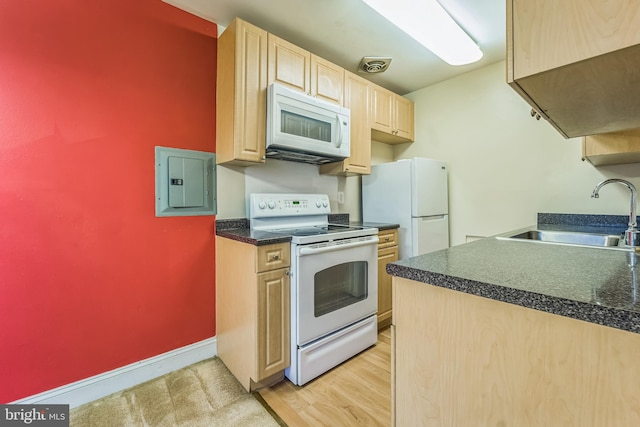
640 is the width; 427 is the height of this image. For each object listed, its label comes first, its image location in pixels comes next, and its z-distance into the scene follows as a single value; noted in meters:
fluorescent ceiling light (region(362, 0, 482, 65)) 1.66
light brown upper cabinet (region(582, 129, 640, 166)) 1.58
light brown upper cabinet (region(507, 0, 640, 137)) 0.52
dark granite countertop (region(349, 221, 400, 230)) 2.36
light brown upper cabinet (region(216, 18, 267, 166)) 1.83
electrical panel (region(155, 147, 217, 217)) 1.82
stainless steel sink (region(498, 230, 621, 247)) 1.60
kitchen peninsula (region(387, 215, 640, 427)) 0.54
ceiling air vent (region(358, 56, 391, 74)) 2.50
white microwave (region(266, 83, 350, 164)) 1.90
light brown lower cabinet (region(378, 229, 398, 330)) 2.39
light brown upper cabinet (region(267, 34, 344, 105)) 2.00
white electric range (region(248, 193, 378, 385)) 1.70
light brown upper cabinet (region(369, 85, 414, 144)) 2.77
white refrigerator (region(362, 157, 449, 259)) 2.54
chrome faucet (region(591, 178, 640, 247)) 1.24
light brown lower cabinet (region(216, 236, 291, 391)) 1.60
